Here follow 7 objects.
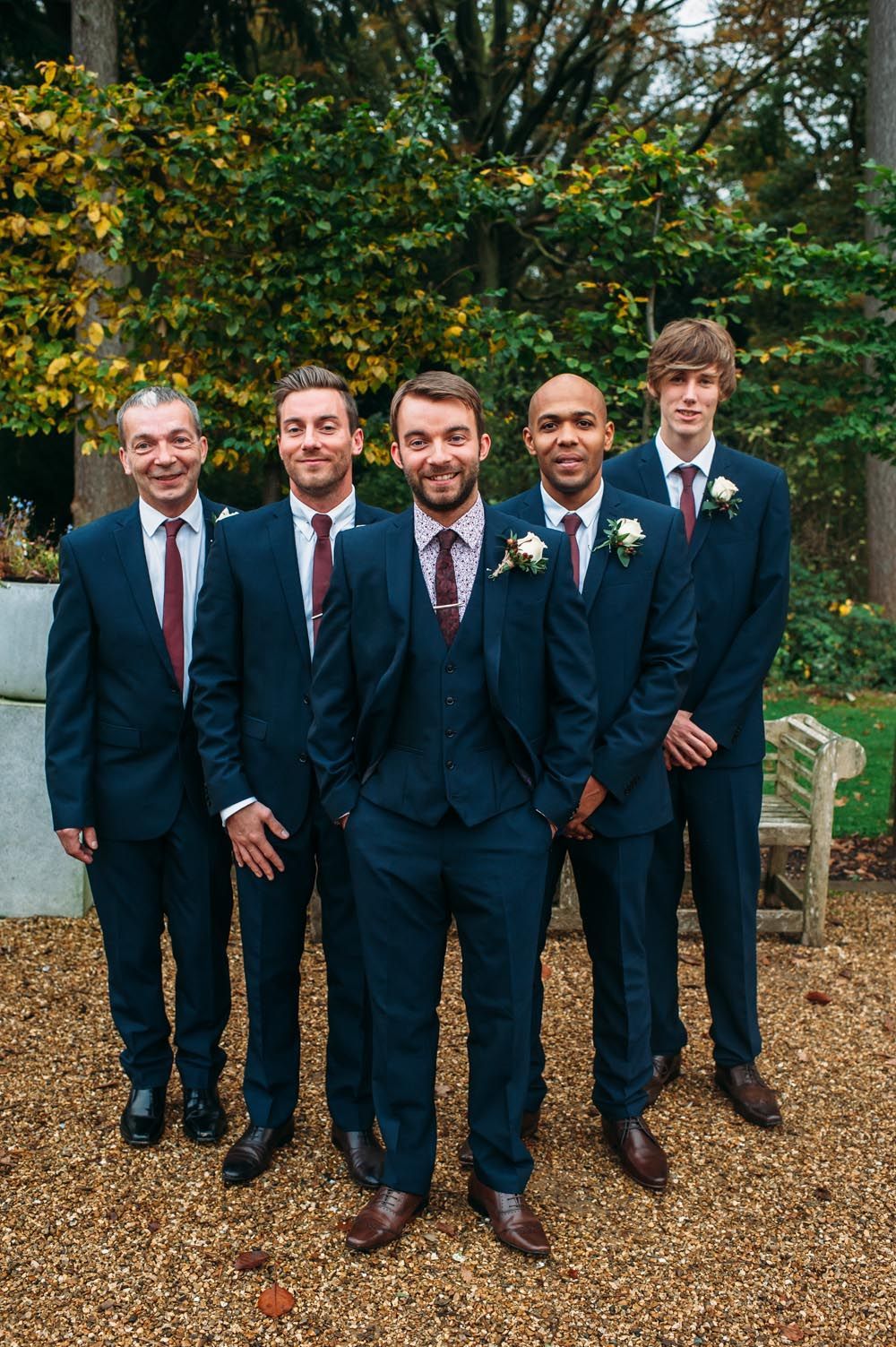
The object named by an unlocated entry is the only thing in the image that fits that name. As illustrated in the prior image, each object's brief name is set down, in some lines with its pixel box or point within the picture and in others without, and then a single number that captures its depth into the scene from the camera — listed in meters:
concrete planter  5.40
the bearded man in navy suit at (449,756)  2.94
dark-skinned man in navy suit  3.26
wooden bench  5.11
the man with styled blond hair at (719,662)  3.64
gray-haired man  3.41
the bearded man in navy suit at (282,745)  3.24
